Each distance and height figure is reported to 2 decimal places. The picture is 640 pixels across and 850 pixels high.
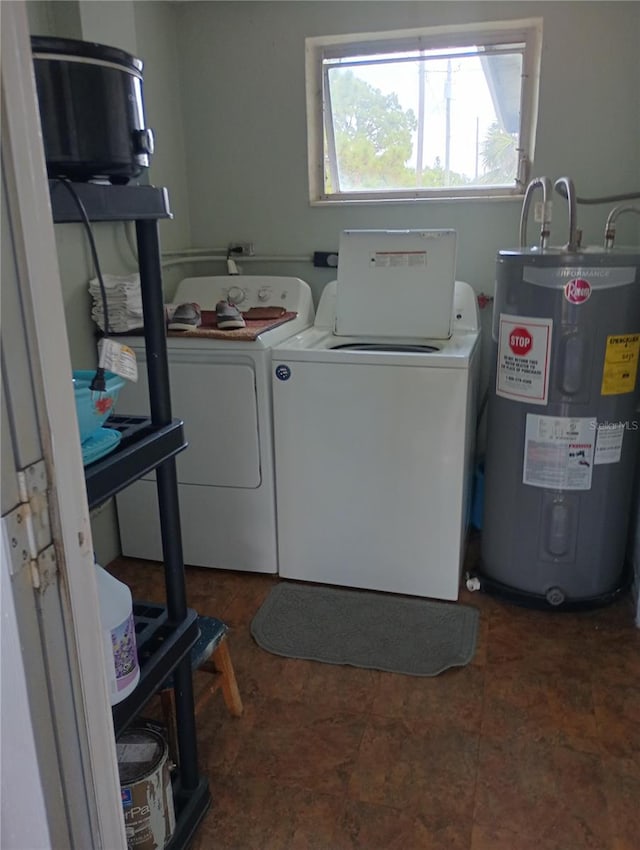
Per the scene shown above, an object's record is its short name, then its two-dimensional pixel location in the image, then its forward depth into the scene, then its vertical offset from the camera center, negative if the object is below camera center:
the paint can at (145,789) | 1.23 -1.02
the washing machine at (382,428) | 2.10 -0.65
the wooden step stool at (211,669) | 1.49 -1.07
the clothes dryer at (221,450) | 2.23 -0.76
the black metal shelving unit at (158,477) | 1.01 -0.40
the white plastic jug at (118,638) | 1.08 -0.66
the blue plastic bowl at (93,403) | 1.02 -0.27
